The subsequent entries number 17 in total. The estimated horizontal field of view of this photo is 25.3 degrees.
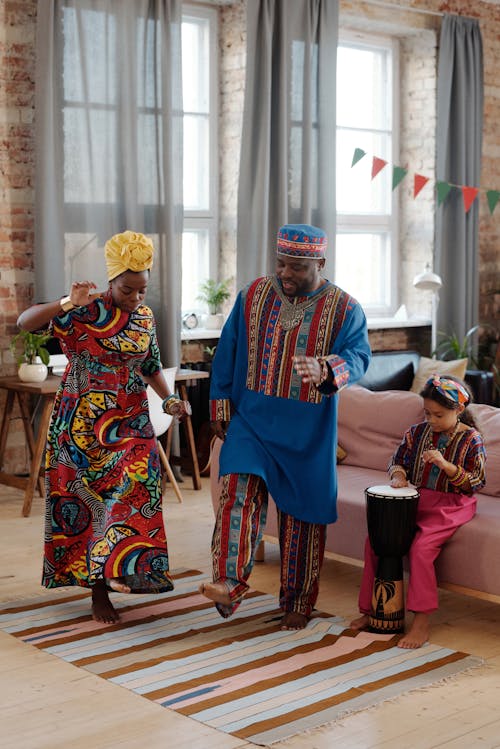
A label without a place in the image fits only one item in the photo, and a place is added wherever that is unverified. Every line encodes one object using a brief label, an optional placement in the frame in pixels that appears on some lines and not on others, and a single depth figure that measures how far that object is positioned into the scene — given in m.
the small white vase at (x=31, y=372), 5.98
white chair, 5.72
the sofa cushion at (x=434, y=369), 7.14
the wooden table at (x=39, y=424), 5.80
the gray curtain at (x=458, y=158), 8.33
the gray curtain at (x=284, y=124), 7.19
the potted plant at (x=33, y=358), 5.99
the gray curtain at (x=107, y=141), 6.26
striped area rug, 3.22
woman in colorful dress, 3.84
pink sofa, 3.87
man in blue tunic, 3.79
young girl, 3.81
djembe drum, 3.83
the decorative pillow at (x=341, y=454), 5.02
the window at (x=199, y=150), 7.37
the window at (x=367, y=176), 8.32
